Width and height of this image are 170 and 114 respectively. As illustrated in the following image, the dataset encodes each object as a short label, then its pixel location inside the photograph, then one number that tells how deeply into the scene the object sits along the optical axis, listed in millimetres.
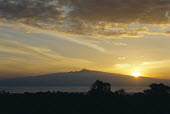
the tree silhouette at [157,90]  63547
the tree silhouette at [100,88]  68038
